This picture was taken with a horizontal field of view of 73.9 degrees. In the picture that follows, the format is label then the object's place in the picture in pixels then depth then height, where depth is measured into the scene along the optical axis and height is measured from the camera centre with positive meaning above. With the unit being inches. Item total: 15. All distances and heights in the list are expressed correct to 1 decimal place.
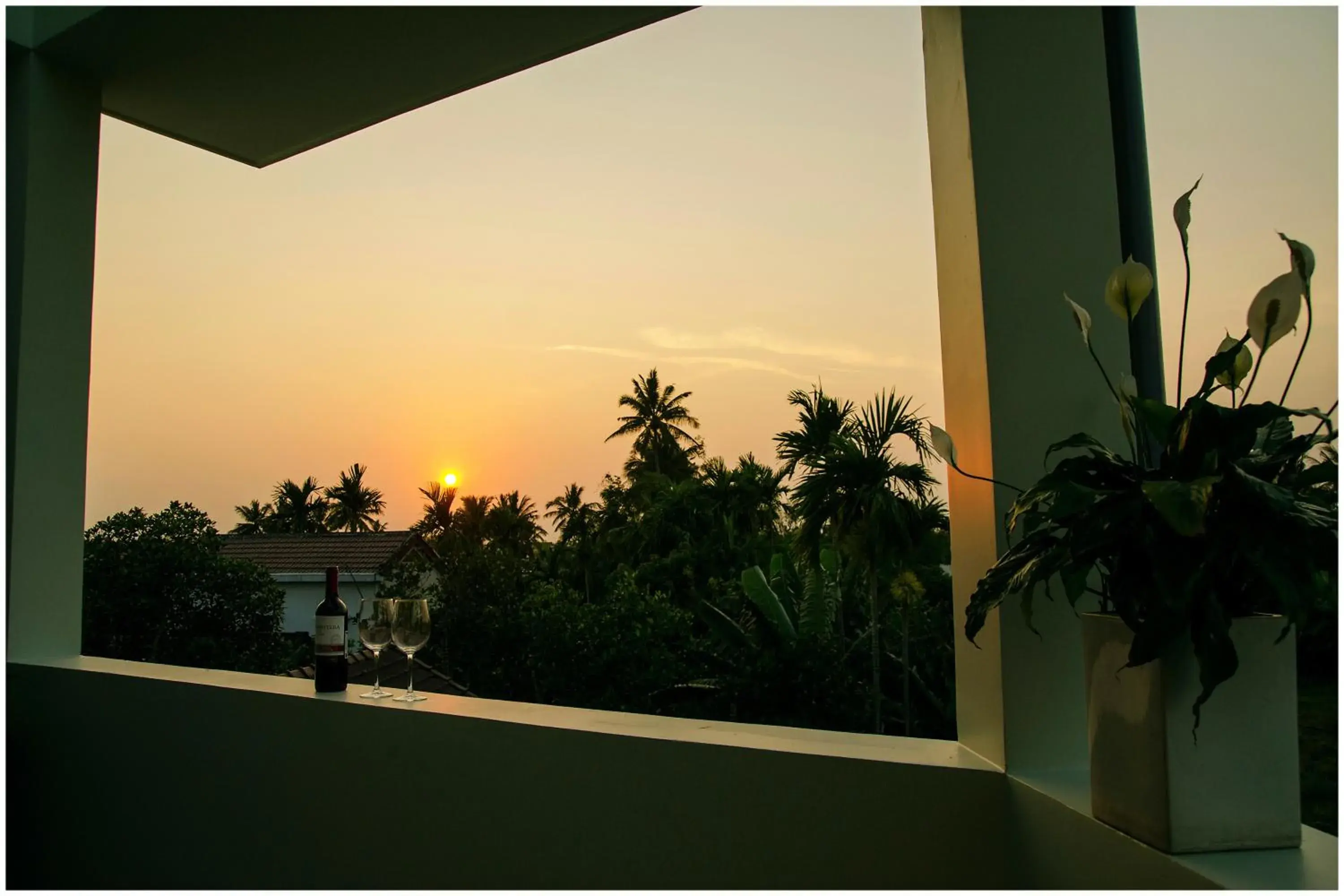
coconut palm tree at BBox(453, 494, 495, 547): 941.8 -25.6
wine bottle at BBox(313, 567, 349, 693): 79.9 -14.1
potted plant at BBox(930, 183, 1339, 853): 32.3 -3.5
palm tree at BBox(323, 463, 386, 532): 1111.6 -13.2
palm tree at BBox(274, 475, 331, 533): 1053.8 -14.3
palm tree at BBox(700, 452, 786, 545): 543.2 -2.5
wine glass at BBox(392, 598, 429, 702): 78.5 -11.7
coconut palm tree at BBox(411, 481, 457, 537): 947.3 -18.6
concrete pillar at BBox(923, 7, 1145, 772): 50.3 +11.6
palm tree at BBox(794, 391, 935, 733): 238.2 -0.6
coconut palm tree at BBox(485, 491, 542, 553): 964.6 -31.8
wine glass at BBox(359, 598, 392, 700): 79.3 -12.1
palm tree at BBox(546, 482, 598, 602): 732.0 -28.2
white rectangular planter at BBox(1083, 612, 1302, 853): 35.5 -10.7
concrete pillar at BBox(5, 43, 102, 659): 97.7 +17.4
